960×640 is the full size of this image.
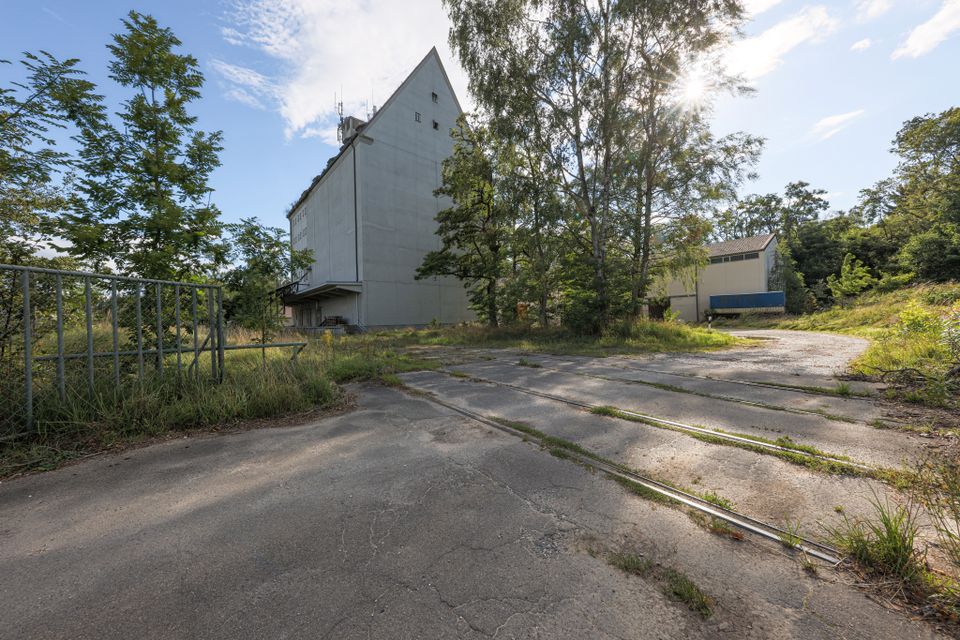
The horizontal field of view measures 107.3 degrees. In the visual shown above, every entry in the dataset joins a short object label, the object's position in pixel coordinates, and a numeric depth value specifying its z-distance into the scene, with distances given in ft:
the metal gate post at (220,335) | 18.97
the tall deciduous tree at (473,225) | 64.03
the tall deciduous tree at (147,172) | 18.40
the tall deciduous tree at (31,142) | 16.87
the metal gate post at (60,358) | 13.52
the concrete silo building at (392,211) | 79.41
